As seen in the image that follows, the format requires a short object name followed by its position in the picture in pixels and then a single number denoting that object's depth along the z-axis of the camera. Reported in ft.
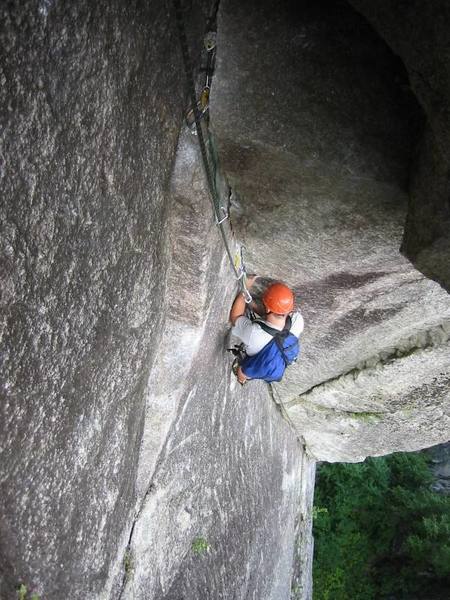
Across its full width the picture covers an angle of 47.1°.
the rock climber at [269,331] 10.48
